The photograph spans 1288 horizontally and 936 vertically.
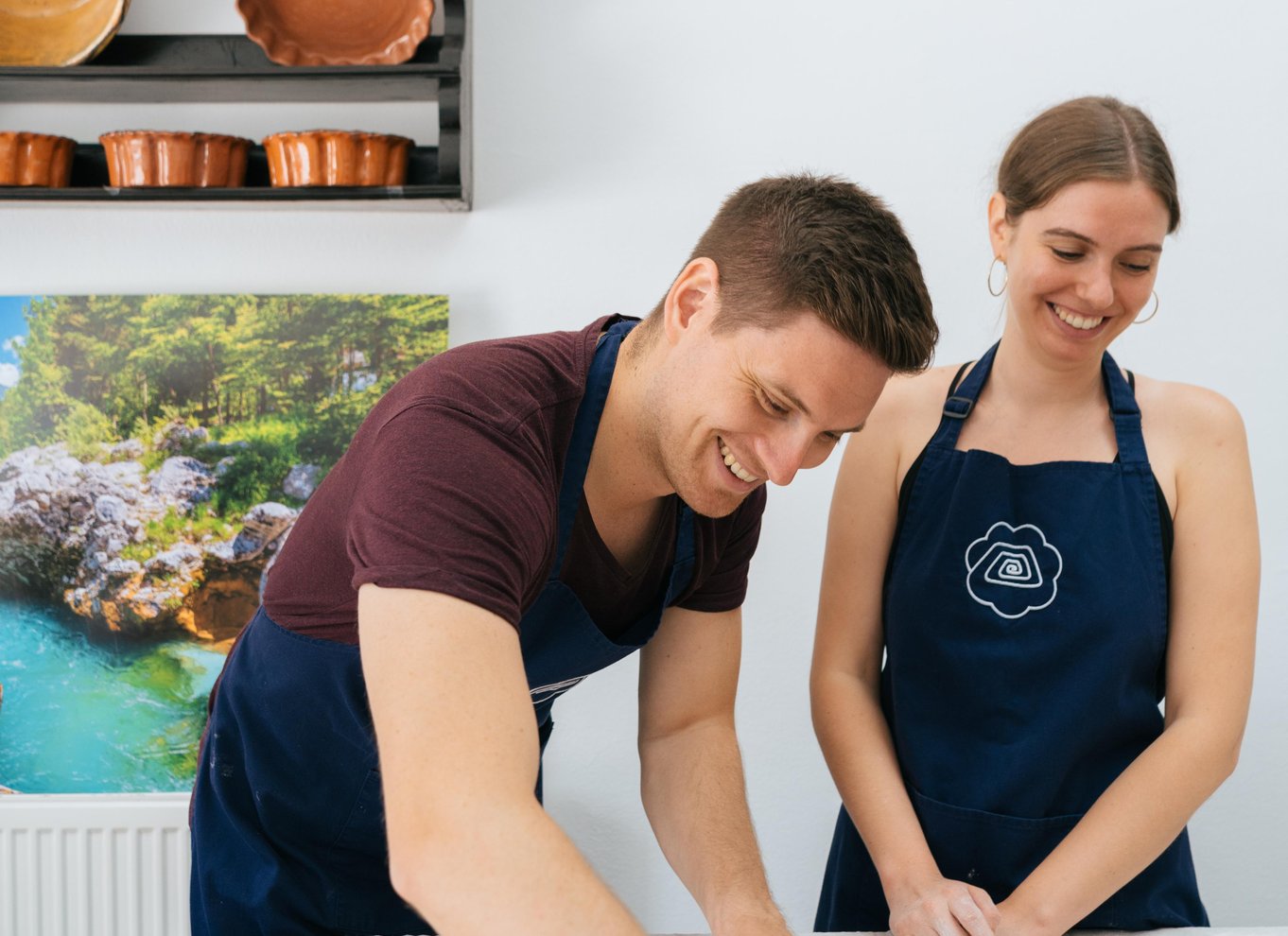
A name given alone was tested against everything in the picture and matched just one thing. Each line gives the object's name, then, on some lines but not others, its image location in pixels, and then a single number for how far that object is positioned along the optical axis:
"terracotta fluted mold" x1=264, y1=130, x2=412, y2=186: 1.75
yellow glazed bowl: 1.79
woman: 1.21
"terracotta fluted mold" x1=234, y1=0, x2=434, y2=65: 1.77
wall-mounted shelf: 1.72
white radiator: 1.90
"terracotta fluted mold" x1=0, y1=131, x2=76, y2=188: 1.76
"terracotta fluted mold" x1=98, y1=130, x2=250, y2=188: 1.75
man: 0.74
